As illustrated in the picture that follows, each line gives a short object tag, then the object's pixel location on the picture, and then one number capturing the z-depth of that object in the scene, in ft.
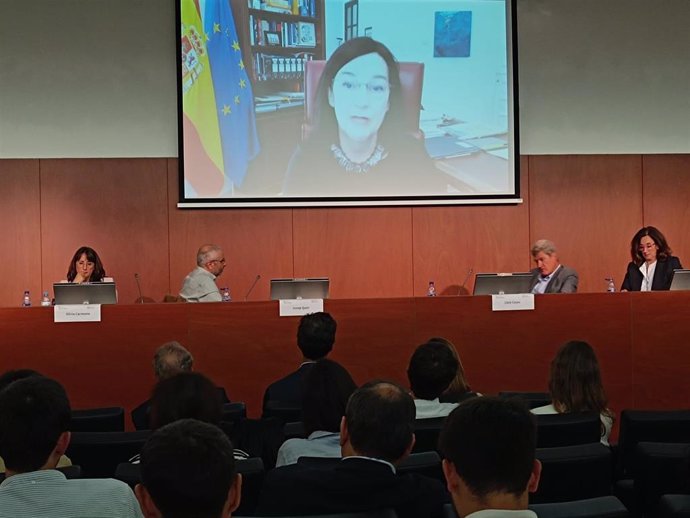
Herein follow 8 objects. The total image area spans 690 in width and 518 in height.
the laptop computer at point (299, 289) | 21.34
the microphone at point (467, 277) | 28.25
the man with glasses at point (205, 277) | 23.66
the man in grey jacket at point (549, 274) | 24.32
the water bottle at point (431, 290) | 25.24
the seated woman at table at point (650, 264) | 24.62
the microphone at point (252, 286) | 27.50
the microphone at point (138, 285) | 27.32
